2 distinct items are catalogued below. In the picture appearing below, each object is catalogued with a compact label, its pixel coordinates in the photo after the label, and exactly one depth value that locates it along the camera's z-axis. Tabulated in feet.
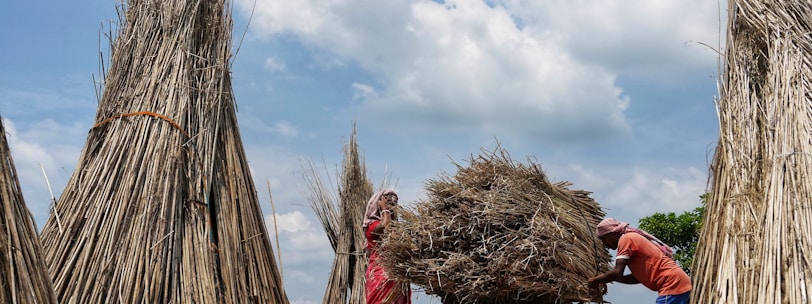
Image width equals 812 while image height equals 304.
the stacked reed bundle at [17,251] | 7.66
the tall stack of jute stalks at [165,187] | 12.49
